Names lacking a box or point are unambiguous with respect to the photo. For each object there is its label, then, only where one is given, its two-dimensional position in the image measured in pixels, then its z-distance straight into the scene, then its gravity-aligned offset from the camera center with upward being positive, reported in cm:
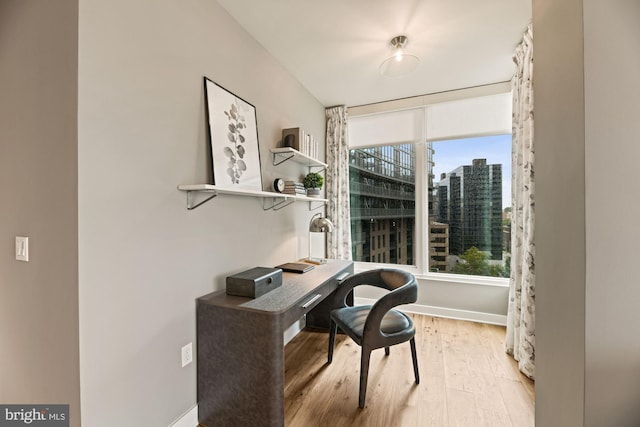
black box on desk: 166 -44
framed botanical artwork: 176 +53
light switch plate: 129 -17
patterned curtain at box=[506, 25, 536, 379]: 210 -8
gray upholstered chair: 175 -79
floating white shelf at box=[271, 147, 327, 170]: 240 +55
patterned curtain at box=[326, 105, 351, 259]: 357 +32
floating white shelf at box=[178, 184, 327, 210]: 152 +13
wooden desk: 142 -78
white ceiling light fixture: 213 +120
